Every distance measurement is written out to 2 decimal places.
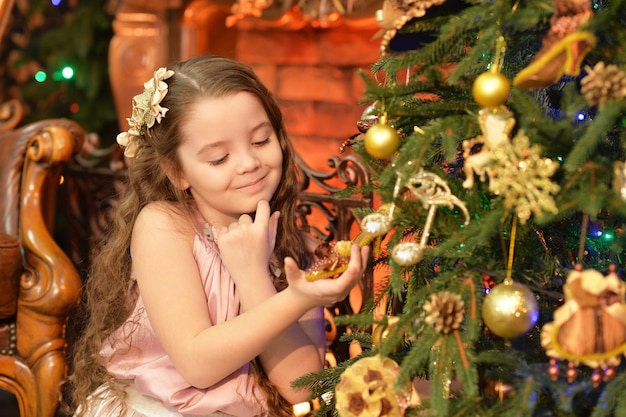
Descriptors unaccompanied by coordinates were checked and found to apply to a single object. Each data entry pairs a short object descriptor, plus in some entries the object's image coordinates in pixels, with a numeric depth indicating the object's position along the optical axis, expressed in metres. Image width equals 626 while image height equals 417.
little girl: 1.86
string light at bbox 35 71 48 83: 4.89
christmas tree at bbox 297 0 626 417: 1.52
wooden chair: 2.46
